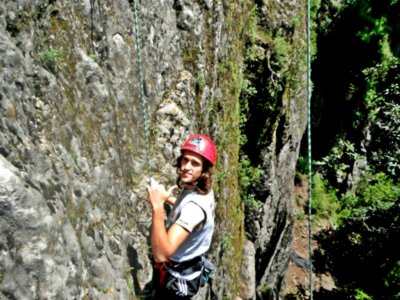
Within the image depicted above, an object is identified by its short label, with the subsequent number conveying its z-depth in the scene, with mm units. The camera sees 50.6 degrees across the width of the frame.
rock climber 3643
